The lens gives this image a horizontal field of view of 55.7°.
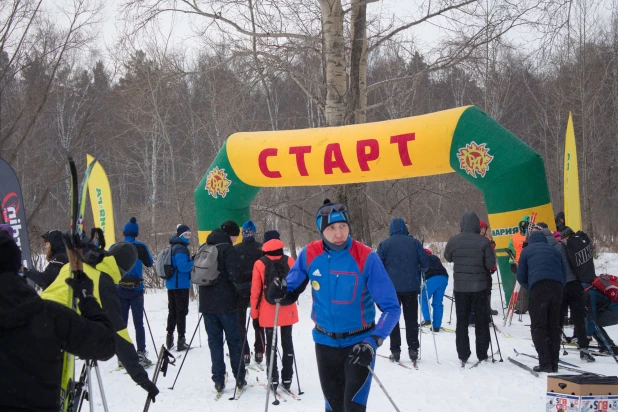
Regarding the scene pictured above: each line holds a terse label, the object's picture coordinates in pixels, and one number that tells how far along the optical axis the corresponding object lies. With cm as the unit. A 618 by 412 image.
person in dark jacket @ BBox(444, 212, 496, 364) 729
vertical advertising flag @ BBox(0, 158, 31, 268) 860
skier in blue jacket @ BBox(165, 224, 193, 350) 828
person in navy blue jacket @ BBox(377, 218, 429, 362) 762
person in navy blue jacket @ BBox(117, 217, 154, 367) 763
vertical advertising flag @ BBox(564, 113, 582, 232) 1020
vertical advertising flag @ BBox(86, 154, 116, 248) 1042
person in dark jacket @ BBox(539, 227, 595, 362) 780
